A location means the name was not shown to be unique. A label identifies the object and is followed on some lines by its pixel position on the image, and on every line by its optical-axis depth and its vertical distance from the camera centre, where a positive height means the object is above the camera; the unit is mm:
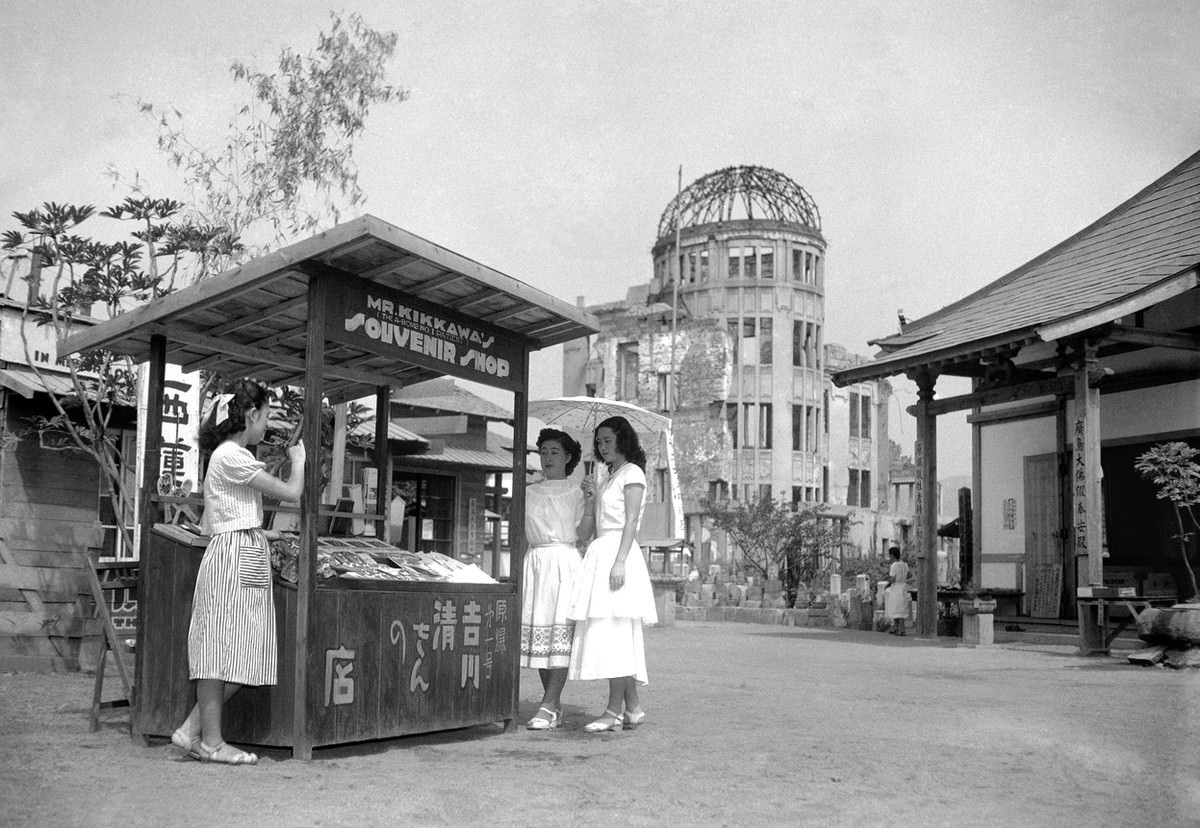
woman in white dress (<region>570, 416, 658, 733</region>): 6934 -383
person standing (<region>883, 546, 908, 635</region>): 19203 -948
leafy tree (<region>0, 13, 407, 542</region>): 10617 +2465
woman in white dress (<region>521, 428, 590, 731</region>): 7188 -251
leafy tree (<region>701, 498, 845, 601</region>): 30594 -194
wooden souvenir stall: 5926 -74
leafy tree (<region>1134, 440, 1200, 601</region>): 12633 +679
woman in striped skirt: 5684 -320
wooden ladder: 6648 -611
